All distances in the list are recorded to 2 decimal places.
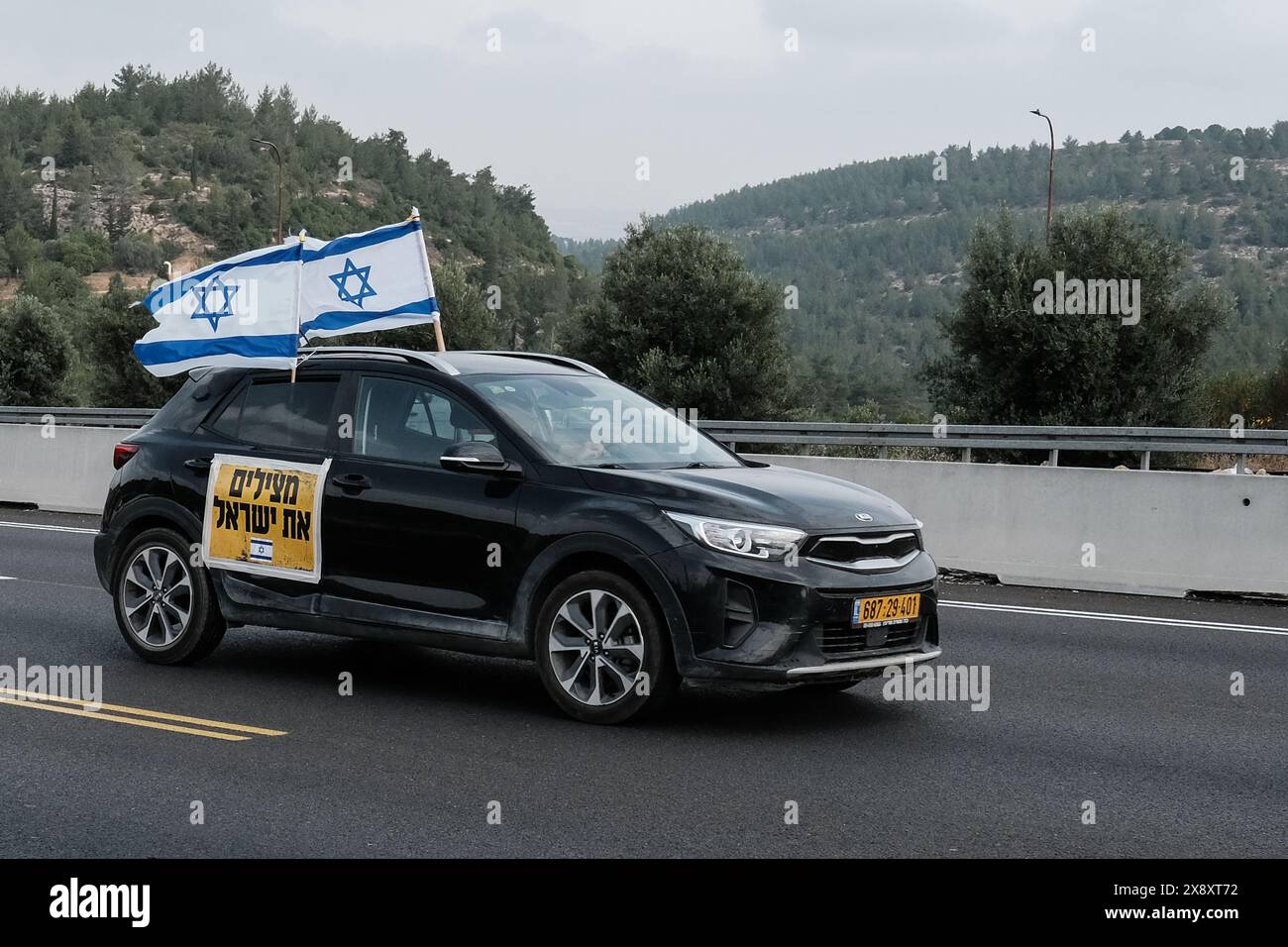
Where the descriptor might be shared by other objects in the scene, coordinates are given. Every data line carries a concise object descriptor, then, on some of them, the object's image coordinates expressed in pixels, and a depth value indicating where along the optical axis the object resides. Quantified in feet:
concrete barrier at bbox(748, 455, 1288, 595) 42.11
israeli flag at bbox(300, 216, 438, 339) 36.63
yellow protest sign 26.76
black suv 22.81
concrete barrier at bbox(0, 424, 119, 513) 67.05
